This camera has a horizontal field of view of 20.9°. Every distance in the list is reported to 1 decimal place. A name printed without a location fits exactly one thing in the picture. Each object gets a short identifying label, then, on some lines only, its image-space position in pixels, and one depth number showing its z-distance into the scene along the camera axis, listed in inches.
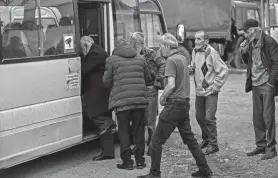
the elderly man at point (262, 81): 401.1
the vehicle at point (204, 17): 1134.1
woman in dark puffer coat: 378.4
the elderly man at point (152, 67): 424.5
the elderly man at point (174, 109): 346.4
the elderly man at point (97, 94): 401.3
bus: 336.5
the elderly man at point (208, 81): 425.2
